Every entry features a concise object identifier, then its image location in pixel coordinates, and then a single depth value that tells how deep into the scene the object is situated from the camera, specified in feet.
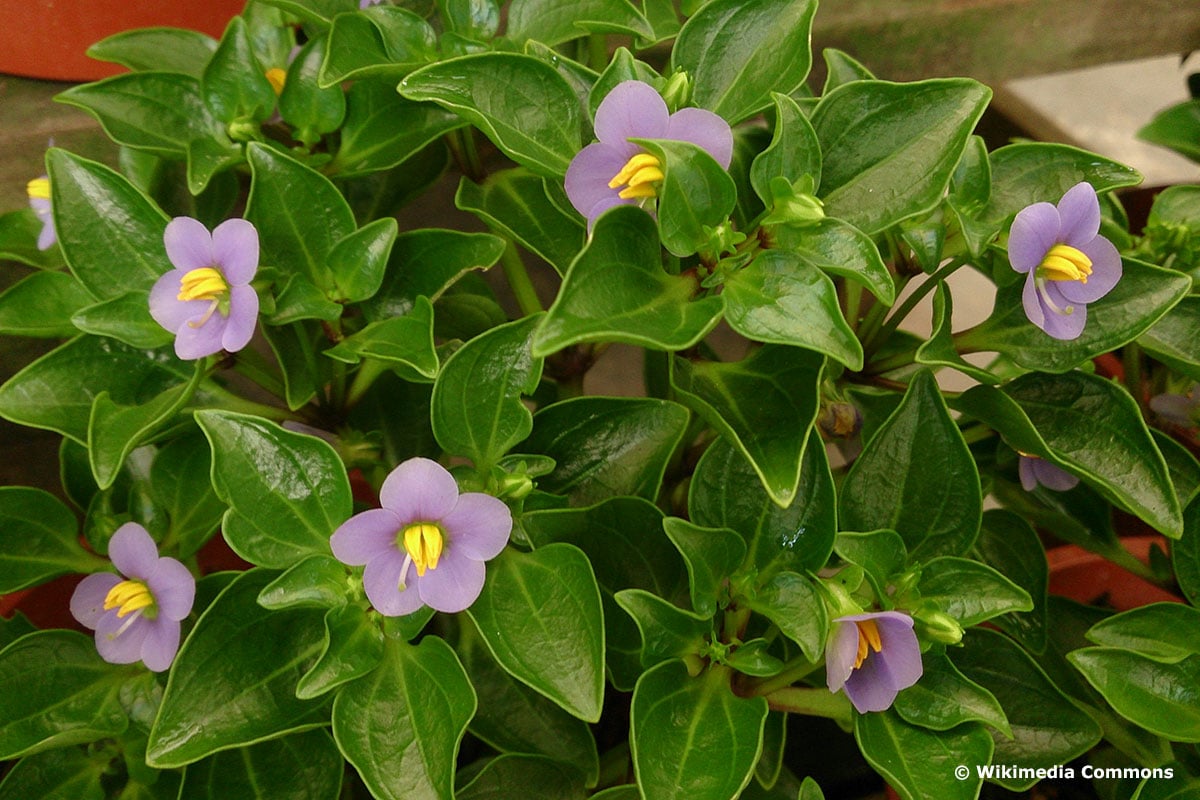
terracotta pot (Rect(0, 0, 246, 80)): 1.03
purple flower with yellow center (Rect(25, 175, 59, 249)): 0.96
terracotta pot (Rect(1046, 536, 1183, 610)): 1.13
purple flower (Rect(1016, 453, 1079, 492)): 0.98
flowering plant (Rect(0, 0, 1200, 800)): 0.84
